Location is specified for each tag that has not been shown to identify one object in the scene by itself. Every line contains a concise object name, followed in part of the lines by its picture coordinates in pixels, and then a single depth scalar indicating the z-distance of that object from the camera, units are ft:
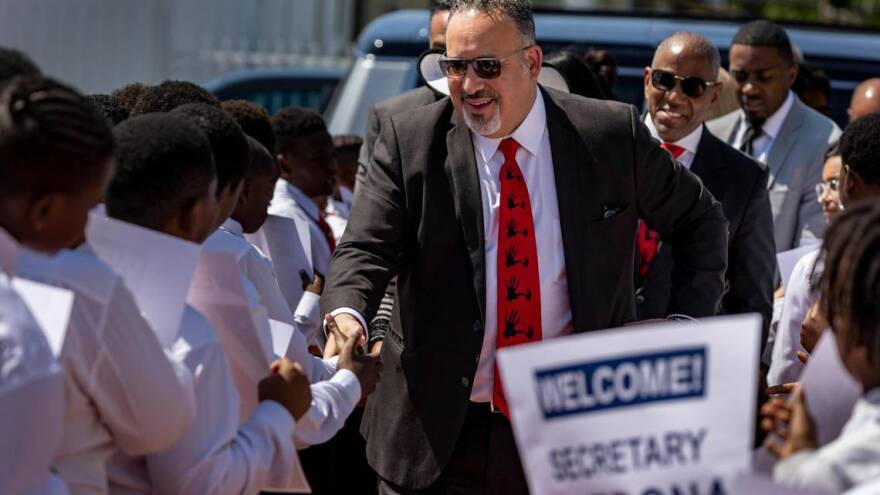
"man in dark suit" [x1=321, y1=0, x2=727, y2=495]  26.39
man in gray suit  40.82
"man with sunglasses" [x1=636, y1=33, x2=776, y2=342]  32.56
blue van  49.43
